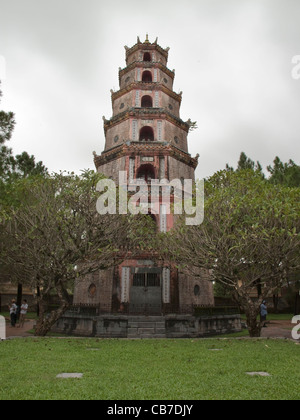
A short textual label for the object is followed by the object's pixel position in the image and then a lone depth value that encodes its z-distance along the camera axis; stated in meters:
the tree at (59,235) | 13.88
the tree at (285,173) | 24.84
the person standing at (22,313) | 20.20
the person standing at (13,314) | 20.74
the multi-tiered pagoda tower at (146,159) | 19.53
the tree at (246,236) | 12.60
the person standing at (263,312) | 18.41
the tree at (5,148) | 13.84
